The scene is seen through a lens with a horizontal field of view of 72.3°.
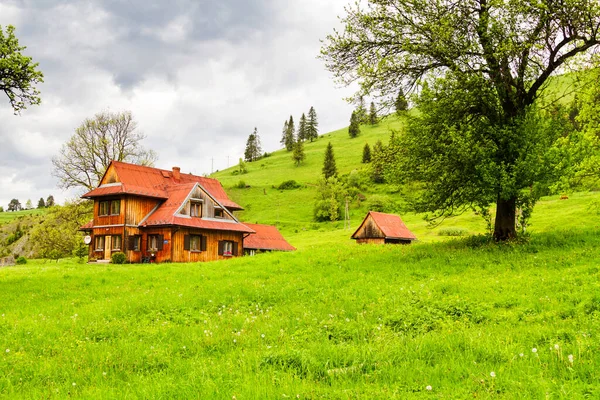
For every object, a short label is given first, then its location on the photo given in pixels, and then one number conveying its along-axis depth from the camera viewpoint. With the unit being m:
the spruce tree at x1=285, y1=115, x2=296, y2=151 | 199.00
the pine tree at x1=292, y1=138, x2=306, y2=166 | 162.38
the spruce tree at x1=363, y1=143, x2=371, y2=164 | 137.12
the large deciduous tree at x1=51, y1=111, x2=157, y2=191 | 51.50
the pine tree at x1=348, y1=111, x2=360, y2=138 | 196.41
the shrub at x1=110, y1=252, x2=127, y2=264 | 42.06
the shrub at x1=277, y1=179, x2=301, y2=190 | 138.50
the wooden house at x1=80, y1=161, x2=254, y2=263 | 43.41
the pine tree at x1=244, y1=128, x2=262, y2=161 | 198.50
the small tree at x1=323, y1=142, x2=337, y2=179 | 130.98
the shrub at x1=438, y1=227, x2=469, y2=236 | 62.65
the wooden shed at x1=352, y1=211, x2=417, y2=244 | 59.16
